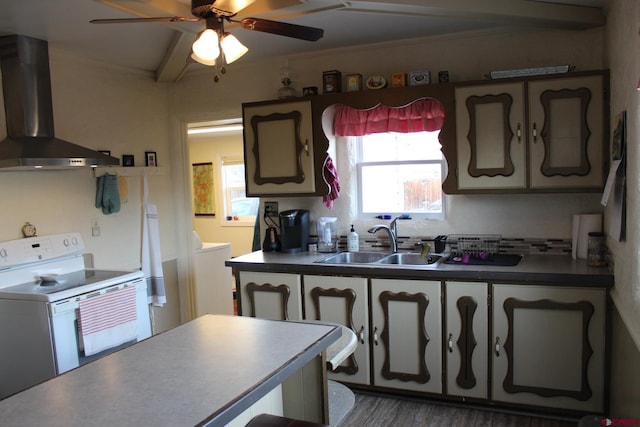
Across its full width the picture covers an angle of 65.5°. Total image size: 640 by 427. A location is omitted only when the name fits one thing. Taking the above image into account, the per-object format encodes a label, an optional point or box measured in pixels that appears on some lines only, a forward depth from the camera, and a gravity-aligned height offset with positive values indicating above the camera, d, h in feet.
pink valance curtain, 11.30 +1.49
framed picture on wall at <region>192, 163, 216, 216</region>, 24.75 +0.06
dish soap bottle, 12.13 -1.42
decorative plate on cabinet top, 11.25 +2.27
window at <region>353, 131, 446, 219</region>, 11.89 +0.18
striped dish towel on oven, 9.69 -2.54
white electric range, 9.29 -2.16
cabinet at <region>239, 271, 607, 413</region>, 8.86 -2.99
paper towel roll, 9.82 -1.11
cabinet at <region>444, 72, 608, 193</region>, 9.27 +0.78
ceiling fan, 6.57 +2.30
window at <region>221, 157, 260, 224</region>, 24.21 -0.15
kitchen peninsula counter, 3.83 -1.68
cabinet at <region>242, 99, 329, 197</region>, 11.64 +0.88
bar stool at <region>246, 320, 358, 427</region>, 4.93 -2.34
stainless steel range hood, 9.93 +1.90
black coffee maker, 12.40 -1.11
